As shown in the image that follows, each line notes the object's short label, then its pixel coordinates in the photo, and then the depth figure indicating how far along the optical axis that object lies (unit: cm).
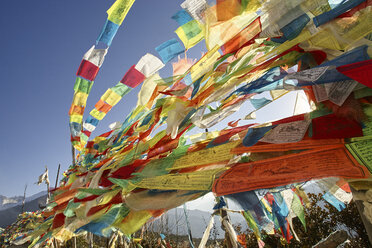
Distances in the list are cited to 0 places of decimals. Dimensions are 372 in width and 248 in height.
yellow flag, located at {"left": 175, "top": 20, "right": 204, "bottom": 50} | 153
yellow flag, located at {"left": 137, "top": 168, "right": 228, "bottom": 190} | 119
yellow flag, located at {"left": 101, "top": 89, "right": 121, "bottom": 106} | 243
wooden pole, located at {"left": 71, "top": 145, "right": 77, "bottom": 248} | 701
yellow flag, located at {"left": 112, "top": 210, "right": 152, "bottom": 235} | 143
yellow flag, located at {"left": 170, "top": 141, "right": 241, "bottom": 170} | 133
